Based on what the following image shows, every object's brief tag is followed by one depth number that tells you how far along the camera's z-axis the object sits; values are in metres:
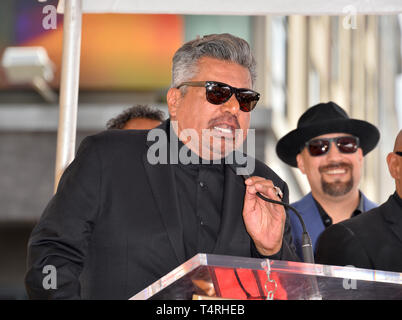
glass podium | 3.45
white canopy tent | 6.58
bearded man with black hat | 8.92
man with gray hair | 4.75
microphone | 4.49
